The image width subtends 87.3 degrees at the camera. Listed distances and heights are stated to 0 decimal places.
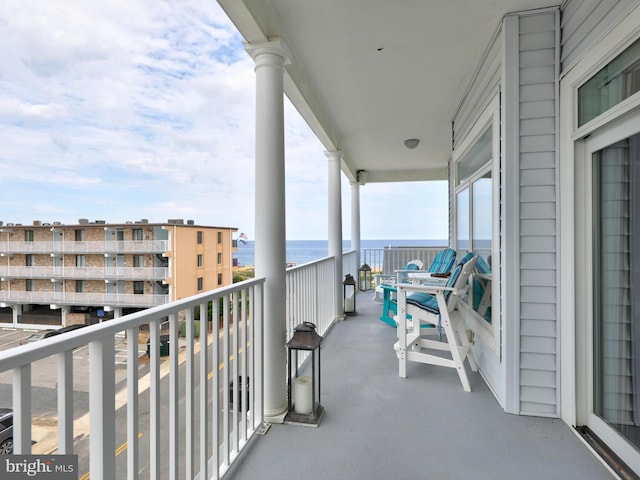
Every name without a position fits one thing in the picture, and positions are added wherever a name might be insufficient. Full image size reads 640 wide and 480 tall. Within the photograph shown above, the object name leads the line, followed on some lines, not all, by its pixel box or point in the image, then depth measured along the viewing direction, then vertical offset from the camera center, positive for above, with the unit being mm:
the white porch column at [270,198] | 2199 +267
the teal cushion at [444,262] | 3885 -290
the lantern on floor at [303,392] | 2160 -1018
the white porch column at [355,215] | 7613 +535
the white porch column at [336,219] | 4992 +296
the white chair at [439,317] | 2768 -703
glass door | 1664 -278
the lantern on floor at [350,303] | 5134 -1025
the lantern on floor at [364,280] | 7672 -961
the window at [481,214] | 2600 +236
